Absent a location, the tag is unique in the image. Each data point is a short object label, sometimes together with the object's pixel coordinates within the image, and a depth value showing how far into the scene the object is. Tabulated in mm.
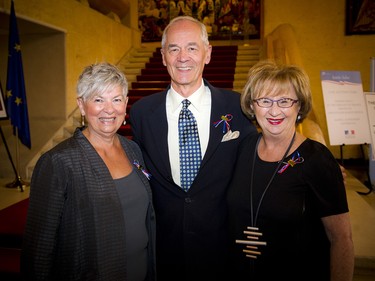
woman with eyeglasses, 1410
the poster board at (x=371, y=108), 4380
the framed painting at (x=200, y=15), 12492
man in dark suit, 1825
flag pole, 4591
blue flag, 4588
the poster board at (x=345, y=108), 4363
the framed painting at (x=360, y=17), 7793
